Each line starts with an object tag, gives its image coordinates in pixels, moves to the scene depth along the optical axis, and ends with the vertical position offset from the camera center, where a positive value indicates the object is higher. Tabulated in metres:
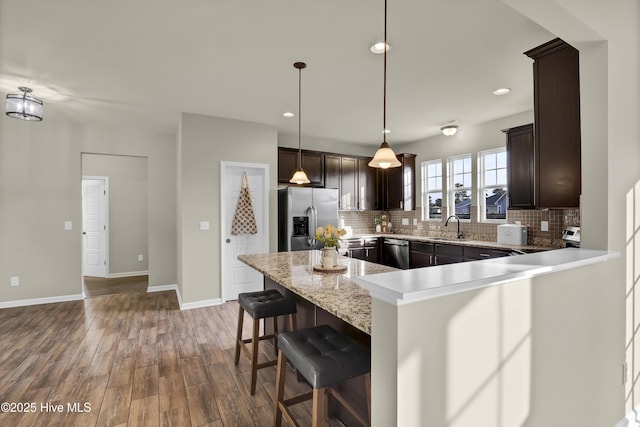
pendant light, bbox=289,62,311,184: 2.87 +1.38
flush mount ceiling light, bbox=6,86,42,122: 3.20 +1.18
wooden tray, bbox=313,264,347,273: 2.24 -0.41
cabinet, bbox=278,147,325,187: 5.23 +0.86
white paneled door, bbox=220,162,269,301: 4.49 -0.25
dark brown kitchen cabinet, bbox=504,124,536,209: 3.65 +0.55
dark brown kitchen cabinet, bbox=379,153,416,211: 5.85 +0.54
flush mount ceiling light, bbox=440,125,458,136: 4.65 +1.25
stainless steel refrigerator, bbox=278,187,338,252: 4.72 -0.03
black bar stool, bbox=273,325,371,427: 1.39 -0.71
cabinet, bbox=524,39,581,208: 2.12 +0.64
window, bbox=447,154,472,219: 5.05 +0.45
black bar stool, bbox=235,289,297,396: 2.26 -0.72
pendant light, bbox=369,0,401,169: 2.23 +0.40
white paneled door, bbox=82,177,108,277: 6.27 -0.23
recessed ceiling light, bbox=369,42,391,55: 2.50 +1.37
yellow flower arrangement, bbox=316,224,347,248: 2.28 -0.17
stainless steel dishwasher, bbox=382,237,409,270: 5.23 -0.71
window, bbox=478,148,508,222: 4.54 +0.42
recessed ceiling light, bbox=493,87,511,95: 3.44 +1.37
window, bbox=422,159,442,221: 5.55 +0.42
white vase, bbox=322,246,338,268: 2.27 -0.32
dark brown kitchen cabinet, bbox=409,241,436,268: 4.77 -0.67
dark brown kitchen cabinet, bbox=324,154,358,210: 5.70 +0.67
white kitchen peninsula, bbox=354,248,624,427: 0.98 -0.50
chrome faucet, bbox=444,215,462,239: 4.95 -0.18
